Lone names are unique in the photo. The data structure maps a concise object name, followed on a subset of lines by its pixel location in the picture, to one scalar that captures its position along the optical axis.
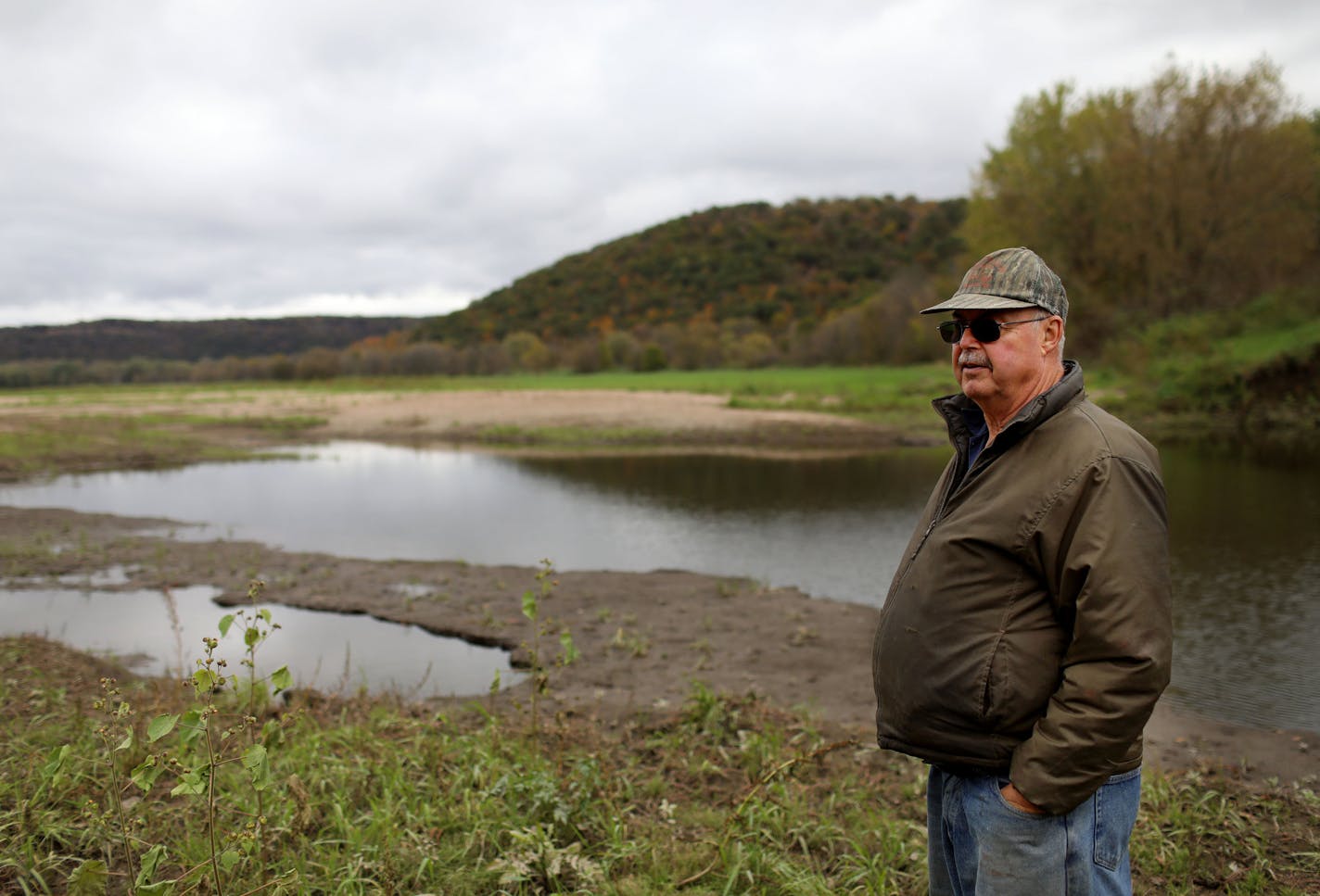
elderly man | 1.80
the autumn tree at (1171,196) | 30.86
